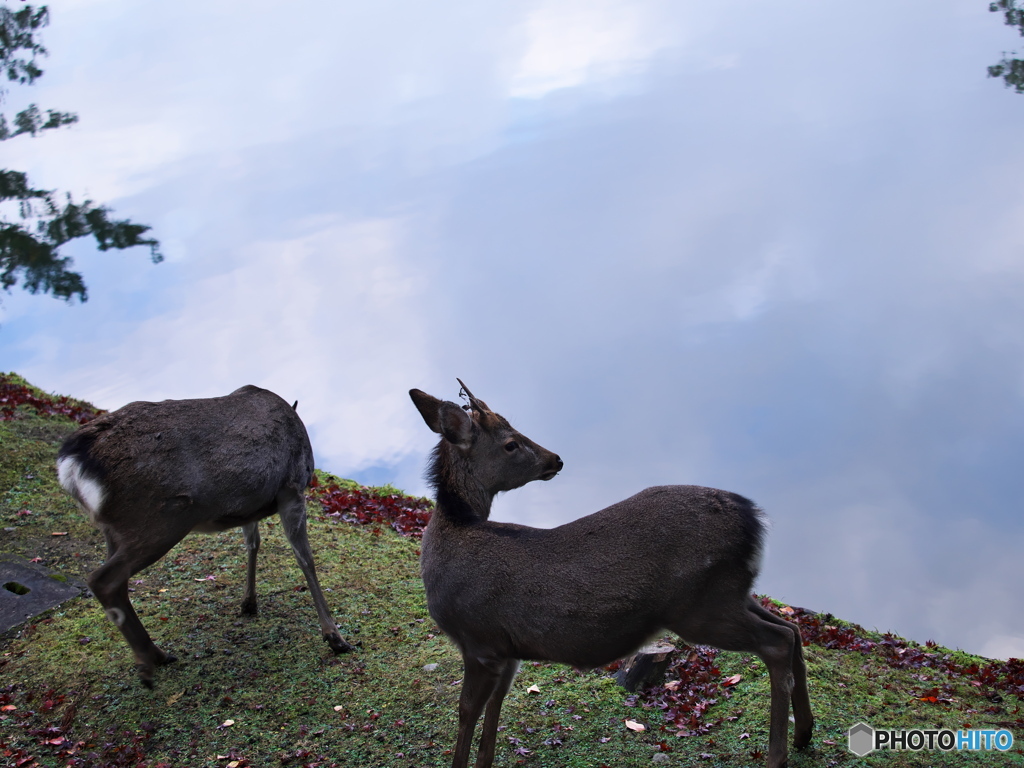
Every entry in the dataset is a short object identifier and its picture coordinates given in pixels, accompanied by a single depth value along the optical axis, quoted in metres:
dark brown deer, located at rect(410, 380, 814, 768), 5.18
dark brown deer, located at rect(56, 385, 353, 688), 7.22
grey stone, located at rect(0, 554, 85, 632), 8.80
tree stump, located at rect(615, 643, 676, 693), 6.96
